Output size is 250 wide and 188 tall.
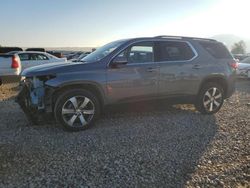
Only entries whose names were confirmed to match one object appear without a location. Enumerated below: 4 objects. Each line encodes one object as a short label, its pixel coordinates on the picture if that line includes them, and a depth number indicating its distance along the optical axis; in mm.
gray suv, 3544
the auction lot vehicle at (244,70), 9563
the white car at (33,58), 10021
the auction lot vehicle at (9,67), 7609
